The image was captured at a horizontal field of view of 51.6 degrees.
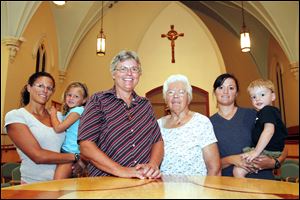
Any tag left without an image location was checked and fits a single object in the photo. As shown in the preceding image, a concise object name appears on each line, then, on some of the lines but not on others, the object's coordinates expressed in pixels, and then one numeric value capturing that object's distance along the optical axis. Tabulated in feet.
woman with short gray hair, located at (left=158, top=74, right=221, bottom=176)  7.13
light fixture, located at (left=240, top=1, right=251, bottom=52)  23.62
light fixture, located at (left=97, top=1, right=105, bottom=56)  25.02
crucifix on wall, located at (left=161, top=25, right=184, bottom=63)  29.66
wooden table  4.02
